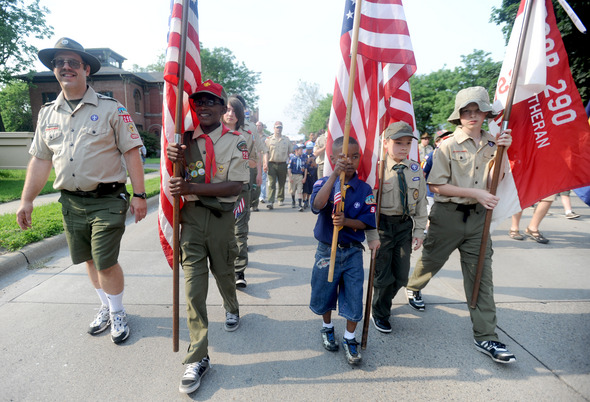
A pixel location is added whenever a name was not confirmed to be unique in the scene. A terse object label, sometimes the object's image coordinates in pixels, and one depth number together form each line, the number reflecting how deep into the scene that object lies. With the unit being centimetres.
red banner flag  279
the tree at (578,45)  999
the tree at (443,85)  1980
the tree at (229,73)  5066
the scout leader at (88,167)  275
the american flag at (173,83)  257
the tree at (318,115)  5579
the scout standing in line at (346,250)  262
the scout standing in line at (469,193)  278
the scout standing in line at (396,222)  305
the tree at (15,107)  5260
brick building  3659
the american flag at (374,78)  279
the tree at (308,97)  7344
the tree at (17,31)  2588
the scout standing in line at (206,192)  252
